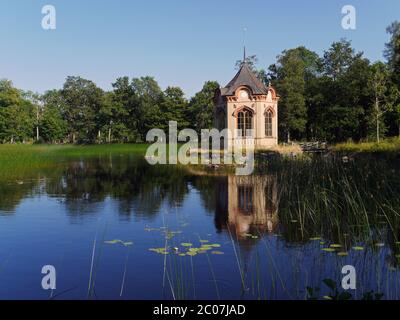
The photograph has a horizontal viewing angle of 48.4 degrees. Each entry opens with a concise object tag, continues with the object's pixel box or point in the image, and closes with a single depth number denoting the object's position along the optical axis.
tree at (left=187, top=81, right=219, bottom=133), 53.09
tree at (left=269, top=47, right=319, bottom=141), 42.91
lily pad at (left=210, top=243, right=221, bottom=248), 7.95
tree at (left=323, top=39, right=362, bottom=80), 42.09
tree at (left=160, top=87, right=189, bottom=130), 56.19
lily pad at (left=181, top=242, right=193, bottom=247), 7.88
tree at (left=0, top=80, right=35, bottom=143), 60.25
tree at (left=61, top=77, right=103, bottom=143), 63.62
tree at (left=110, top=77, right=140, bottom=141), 62.72
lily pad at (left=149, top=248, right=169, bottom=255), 7.55
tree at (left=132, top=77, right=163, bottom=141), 58.17
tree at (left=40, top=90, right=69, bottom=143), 62.69
